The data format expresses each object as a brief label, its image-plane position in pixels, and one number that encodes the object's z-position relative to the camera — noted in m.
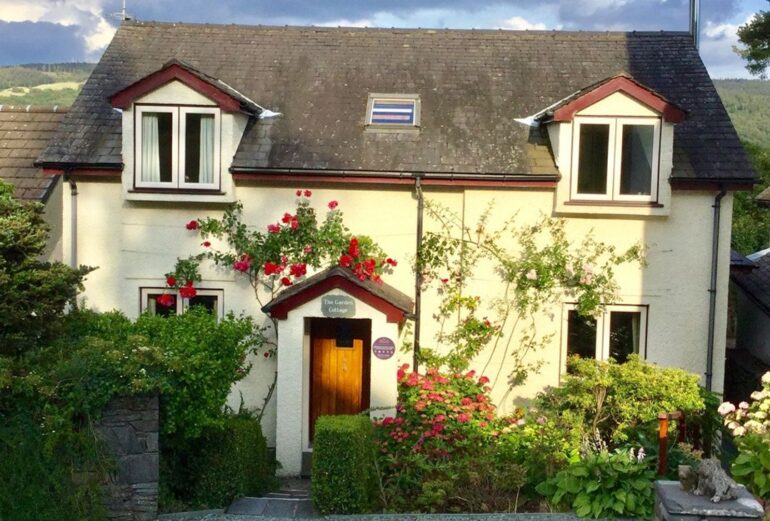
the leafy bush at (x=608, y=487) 8.84
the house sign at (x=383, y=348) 12.51
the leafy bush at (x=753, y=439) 8.57
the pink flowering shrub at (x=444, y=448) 10.09
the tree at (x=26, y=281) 9.32
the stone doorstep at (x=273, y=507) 9.98
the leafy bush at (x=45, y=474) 8.12
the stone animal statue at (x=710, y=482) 7.25
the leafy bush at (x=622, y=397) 11.85
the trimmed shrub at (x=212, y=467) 10.22
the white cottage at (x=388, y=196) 13.04
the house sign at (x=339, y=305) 12.48
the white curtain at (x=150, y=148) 13.40
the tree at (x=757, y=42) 22.58
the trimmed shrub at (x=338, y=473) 9.91
